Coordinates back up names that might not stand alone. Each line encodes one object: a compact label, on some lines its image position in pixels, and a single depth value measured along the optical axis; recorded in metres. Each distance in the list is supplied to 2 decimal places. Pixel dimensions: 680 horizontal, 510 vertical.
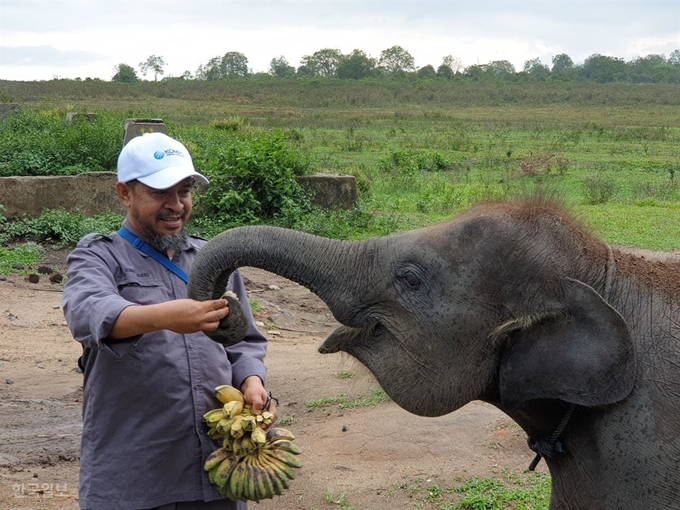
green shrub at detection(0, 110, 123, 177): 12.82
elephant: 2.72
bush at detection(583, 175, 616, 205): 15.41
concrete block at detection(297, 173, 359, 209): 12.91
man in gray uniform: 3.06
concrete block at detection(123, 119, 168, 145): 11.88
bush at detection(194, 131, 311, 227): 12.13
